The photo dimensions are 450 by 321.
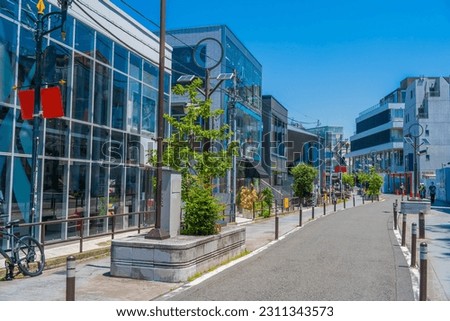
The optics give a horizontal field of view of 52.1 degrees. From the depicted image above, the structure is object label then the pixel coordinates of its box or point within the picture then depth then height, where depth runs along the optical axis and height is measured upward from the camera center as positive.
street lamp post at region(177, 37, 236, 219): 13.45 +3.48
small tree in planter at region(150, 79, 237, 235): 11.82 +0.74
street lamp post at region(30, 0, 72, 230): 10.55 +1.48
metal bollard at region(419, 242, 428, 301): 7.26 -1.43
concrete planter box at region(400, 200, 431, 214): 28.38 -1.44
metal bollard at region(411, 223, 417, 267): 11.16 -1.63
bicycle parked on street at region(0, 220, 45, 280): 8.91 -1.53
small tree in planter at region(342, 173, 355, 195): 76.56 +0.41
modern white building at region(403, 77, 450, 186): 64.31 +9.13
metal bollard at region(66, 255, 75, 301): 6.02 -1.30
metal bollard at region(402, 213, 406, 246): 14.80 -1.65
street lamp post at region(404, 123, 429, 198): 59.75 +7.00
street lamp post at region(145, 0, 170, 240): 9.76 +0.74
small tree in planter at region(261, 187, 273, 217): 27.92 -1.02
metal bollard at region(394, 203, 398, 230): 20.66 -1.77
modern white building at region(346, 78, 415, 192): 86.94 +9.31
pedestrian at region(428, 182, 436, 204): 40.68 -0.95
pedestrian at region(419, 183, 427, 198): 46.14 -0.82
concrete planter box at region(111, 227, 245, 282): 8.98 -1.55
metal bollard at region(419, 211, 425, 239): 16.36 -1.56
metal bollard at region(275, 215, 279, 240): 16.61 -1.74
